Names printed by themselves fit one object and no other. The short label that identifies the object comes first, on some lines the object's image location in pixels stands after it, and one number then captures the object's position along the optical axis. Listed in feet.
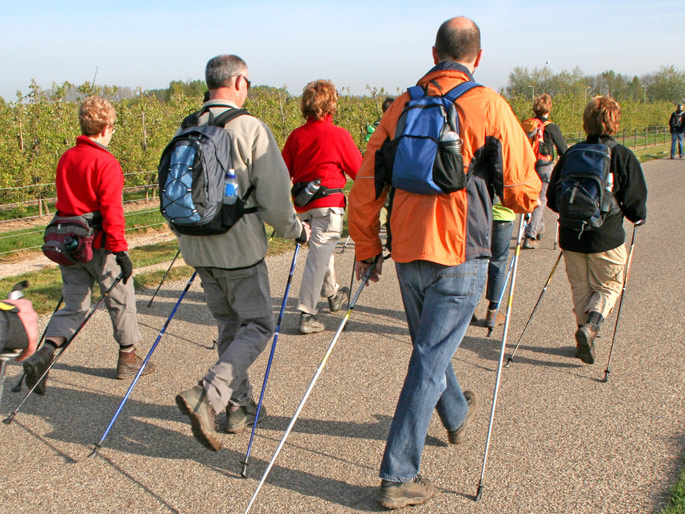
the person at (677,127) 75.02
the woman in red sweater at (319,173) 18.03
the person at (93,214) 14.40
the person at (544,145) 27.89
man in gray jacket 11.55
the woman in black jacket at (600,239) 15.55
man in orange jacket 9.52
